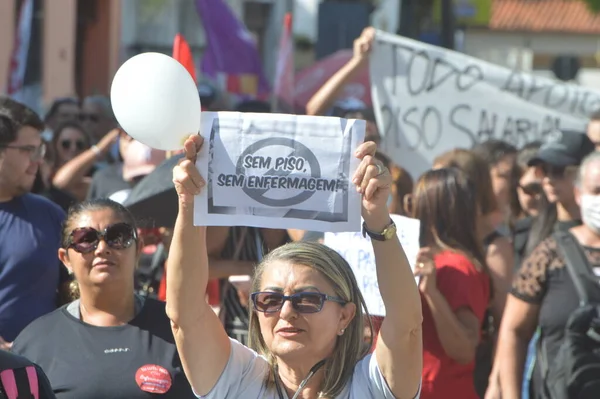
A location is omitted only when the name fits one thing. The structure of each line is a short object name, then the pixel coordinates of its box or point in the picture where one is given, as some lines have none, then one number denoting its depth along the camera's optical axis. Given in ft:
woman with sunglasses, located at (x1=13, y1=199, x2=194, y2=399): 25.86
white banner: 55.94
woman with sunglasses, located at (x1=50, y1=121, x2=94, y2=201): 56.77
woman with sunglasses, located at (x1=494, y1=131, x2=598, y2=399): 30.90
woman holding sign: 20.50
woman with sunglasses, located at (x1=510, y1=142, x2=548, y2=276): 42.72
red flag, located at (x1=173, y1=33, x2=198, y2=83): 43.49
